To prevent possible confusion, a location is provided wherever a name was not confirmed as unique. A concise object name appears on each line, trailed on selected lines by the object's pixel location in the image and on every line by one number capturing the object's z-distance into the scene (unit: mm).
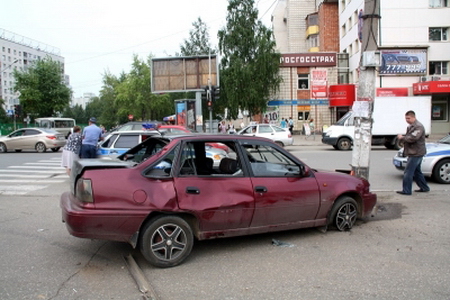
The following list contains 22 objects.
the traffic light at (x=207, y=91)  21300
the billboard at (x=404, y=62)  32312
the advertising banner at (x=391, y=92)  32125
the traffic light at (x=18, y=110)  32169
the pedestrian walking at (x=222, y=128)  30378
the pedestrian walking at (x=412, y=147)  7477
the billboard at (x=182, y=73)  26497
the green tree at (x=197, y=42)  41094
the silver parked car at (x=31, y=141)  21016
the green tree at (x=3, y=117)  56625
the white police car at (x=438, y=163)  9125
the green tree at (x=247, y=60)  32125
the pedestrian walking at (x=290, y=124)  31672
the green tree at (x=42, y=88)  41812
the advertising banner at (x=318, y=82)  34469
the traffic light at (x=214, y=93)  21094
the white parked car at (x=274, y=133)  20734
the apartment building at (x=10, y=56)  91938
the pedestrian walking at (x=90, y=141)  9977
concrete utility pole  6840
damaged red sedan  4086
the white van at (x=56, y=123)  39281
